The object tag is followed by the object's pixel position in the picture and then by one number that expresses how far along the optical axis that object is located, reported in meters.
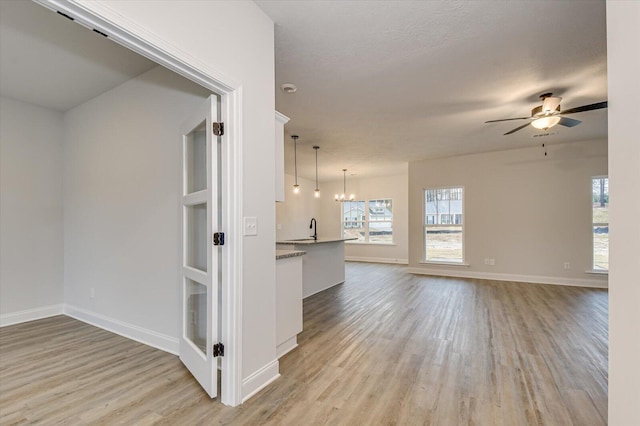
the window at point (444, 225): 6.70
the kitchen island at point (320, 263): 4.93
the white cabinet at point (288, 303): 2.62
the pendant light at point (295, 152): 5.08
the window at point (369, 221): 9.15
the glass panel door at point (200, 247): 1.96
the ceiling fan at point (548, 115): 3.36
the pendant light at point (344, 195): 8.82
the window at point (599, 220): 5.41
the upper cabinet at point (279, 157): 2.66
